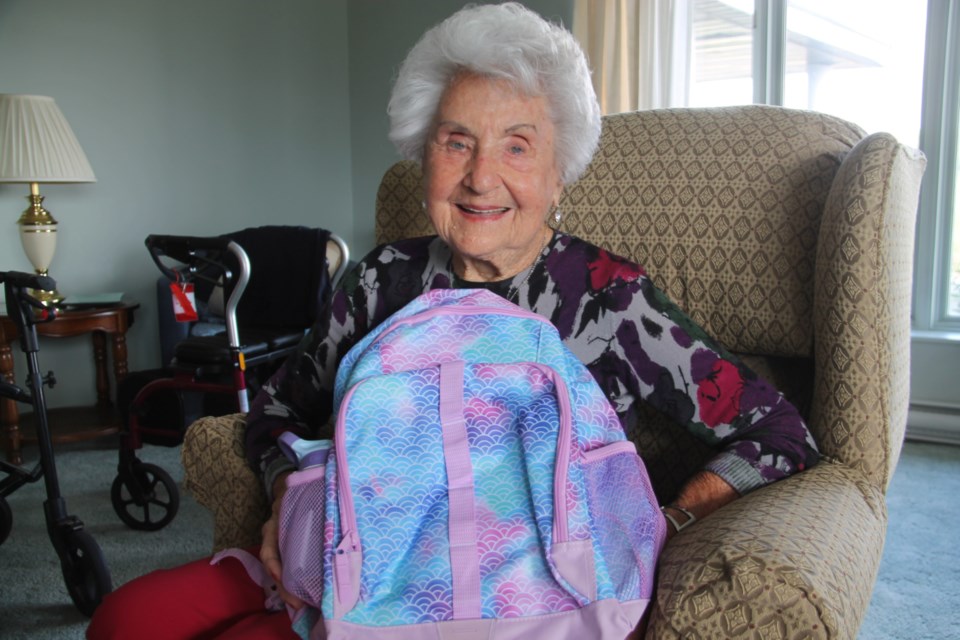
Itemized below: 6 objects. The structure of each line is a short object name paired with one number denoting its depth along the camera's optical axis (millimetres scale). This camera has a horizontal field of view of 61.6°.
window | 3148
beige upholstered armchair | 781
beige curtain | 3428
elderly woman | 1011
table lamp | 3039
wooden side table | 2998
